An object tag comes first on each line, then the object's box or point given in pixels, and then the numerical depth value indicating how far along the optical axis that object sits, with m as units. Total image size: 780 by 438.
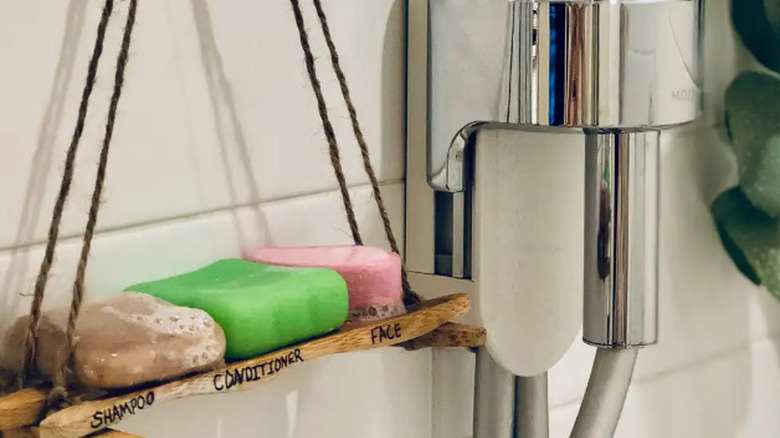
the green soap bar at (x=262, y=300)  0.67
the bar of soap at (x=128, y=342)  0.64
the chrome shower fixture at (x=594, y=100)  0.74
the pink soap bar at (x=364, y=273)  0.71
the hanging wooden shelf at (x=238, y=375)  0.63
